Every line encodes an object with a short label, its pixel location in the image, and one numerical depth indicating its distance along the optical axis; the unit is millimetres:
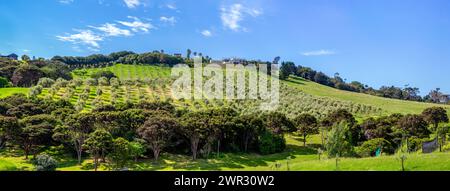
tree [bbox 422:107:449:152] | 77062
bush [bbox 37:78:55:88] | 119062
